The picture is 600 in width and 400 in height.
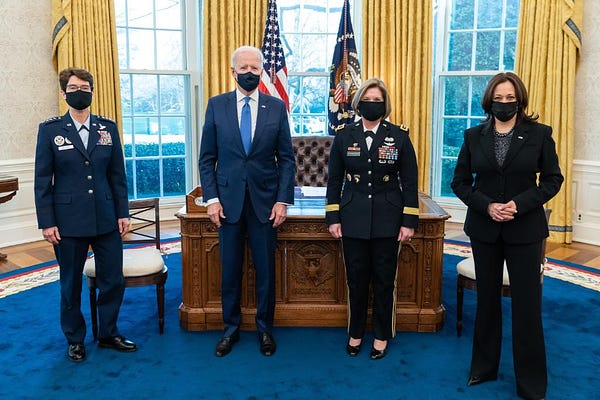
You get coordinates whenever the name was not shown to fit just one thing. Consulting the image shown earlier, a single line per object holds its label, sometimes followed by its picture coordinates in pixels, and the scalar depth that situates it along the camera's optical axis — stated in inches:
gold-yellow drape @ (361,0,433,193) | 256.4
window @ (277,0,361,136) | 273.7
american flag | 253.4
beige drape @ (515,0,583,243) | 228.7
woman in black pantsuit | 100.7
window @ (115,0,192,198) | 256.1
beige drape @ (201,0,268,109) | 252.5
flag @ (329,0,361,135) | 258.4
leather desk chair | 220.2
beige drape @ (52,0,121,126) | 225.3
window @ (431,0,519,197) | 258.1
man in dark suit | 123.3
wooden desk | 139.0
